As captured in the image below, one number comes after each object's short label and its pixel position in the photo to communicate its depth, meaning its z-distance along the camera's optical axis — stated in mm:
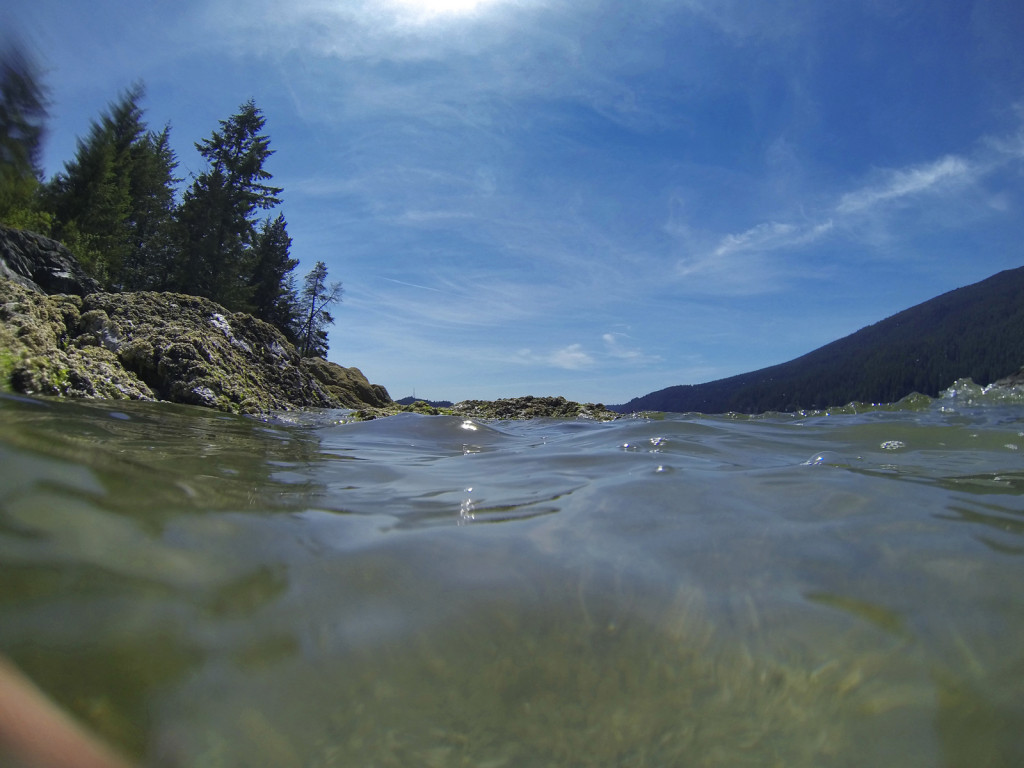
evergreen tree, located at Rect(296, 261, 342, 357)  40344
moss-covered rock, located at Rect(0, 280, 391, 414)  4246
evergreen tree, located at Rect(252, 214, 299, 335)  33031
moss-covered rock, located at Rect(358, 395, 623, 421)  11344
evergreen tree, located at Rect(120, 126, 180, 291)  27144
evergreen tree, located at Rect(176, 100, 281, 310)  26219
